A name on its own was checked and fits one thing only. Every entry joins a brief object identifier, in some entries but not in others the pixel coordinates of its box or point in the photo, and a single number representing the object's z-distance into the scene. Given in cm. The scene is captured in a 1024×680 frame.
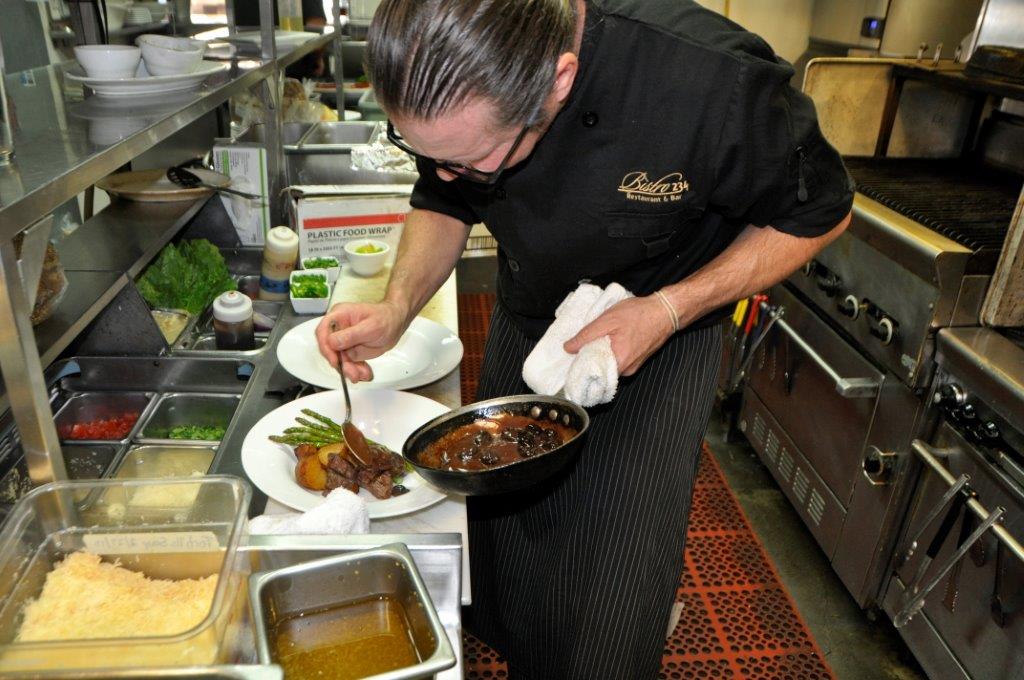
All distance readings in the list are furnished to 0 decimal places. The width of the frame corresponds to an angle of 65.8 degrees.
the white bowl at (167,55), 170
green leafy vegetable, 228
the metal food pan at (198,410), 201
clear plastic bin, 96
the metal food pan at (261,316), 233
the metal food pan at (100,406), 193
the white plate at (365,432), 142
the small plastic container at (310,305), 230
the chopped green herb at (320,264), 249
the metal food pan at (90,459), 179
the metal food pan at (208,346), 206
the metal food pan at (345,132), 348
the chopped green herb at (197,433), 193
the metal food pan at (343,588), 100
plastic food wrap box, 254
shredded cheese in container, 91
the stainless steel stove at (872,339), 220
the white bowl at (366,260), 242
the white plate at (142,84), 159
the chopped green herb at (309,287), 231
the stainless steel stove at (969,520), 189
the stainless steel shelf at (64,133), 103
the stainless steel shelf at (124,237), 200
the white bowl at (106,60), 159
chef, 118
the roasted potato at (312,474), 146
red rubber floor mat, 230
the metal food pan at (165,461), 184
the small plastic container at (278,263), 242
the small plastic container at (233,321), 209
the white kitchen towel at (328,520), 118
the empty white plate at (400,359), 185
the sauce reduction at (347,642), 98
